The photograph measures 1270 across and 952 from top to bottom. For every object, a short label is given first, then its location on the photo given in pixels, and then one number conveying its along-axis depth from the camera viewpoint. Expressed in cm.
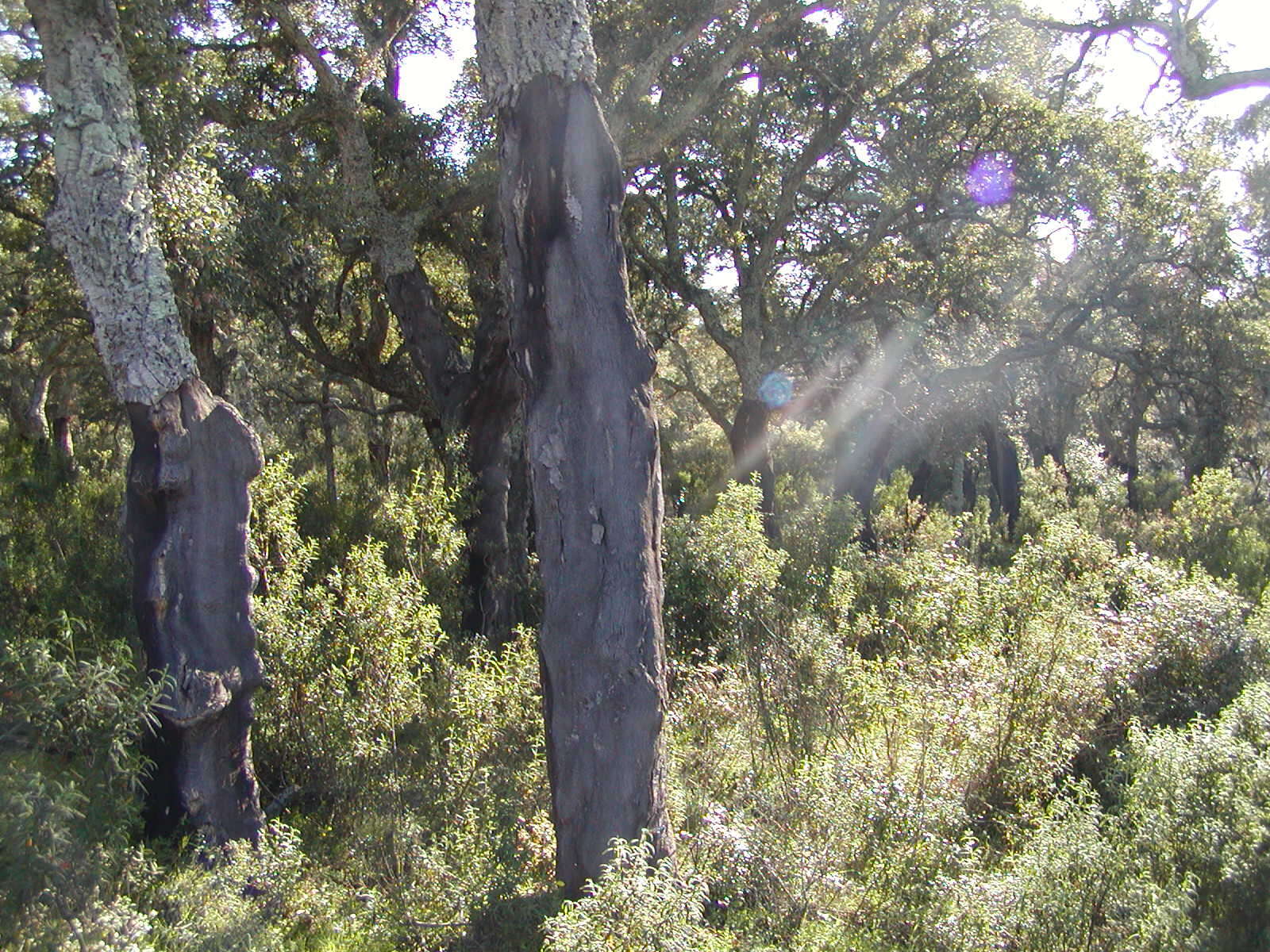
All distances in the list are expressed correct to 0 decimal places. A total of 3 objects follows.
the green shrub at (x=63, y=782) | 347
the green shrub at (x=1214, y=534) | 1323
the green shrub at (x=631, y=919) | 354
